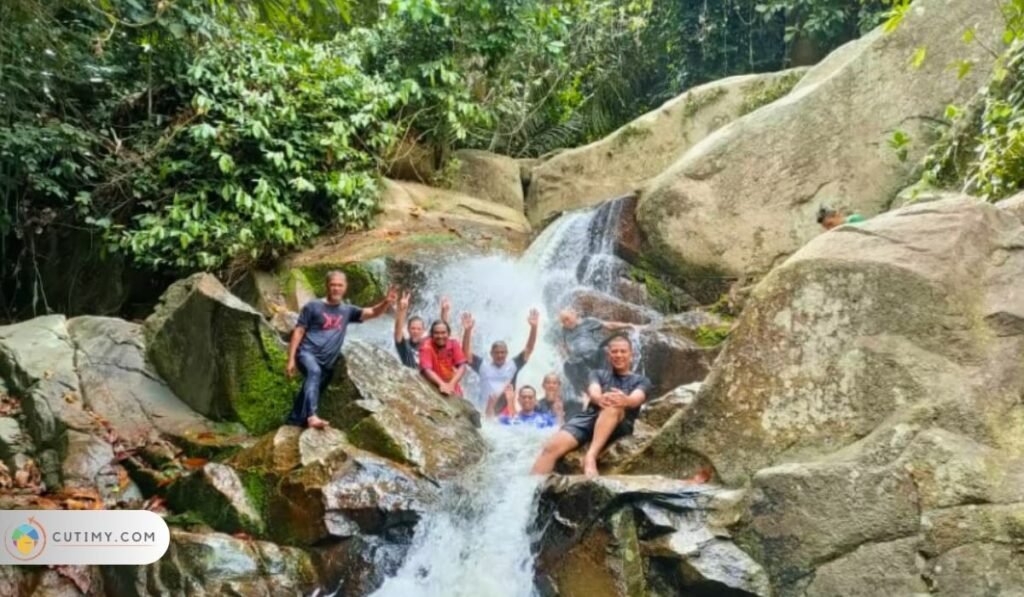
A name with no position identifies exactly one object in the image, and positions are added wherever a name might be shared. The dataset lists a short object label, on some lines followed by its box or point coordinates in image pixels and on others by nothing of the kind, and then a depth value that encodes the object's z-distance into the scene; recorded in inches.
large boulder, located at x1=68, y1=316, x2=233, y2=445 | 221.5
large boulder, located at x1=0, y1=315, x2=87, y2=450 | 208.7
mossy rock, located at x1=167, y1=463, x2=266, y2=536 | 183.9
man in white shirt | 261.6
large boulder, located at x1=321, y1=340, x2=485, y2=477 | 199.9
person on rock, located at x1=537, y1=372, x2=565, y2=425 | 256.9
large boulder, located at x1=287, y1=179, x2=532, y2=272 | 341.1
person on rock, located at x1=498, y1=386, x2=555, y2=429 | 250.7
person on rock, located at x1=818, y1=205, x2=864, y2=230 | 270.8
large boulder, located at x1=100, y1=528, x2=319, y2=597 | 162.6
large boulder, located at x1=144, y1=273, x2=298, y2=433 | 224.5
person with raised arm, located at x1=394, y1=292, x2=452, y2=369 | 250.5
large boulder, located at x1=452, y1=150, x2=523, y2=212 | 437.4
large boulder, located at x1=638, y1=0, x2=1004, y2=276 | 319.9
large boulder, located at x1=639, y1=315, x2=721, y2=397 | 260.1
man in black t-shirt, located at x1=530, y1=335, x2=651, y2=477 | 185.9
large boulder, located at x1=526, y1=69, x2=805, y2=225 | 428.5
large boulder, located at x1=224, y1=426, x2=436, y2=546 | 181.8
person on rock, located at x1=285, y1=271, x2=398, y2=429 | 205.5
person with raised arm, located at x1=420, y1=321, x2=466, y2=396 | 242.2
